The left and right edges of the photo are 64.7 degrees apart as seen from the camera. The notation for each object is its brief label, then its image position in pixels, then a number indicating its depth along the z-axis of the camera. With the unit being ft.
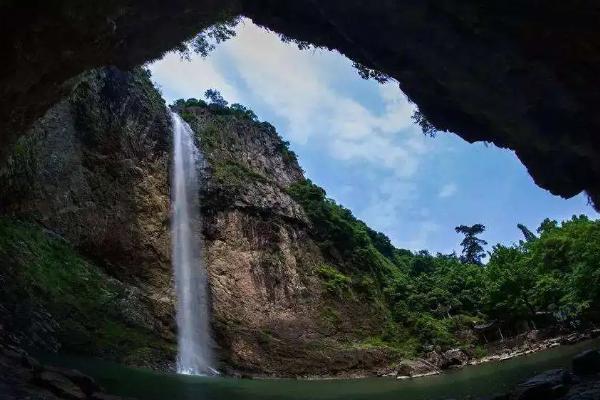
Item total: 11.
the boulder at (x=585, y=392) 27.68
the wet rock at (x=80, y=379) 30.42
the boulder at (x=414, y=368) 84.23
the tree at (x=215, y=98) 154.16
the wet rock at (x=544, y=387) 31.40
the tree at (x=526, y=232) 226.42
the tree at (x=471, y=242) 238.27
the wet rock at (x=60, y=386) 26.61
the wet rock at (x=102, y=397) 28.12
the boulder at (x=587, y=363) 38.55
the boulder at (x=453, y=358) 92.51
